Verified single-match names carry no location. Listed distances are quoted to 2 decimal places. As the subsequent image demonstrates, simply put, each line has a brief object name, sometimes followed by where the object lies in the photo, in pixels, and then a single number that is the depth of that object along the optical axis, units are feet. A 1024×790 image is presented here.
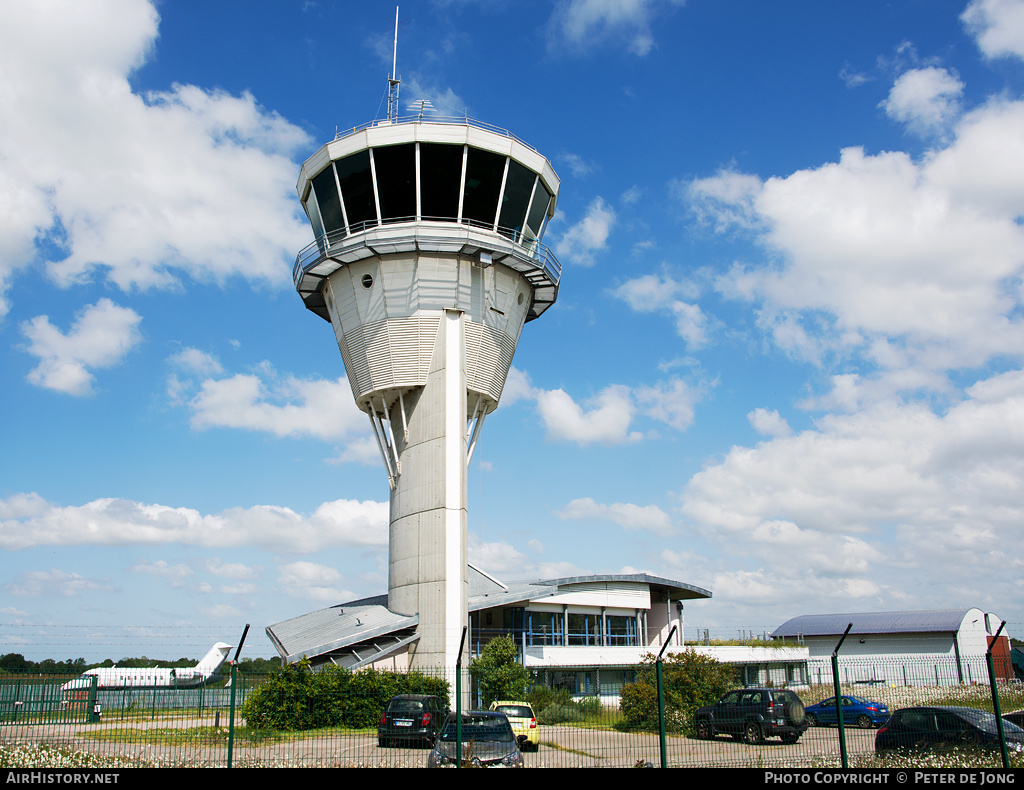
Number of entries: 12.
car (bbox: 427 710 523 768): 45.19
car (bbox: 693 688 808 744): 65.62
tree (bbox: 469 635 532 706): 95.96
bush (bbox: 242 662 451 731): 73.56
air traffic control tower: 107.45
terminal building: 102.17
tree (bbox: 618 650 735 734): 82.64
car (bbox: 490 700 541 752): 62.49
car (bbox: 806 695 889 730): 94.89
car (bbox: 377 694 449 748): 61.65
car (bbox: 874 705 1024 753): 49.60
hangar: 191.72
